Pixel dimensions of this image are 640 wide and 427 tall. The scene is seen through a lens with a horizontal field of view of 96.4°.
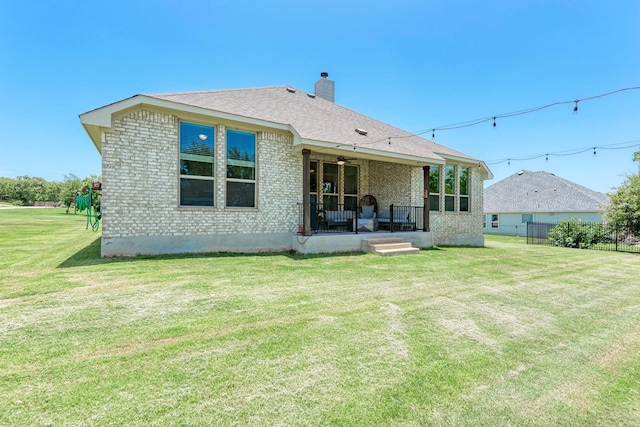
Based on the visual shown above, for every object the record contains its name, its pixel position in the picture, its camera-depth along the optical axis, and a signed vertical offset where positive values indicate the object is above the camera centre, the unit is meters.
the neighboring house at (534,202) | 21.72 +0.95
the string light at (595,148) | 10.31 +2.44
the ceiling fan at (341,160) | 10.48 +1.96
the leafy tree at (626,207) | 14.55 +0.37
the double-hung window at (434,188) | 11.83 +1.05
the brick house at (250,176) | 6.82 +1.13
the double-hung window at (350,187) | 11.66 +1.05
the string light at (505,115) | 6.05 +2.64
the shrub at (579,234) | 14.31 -1.08
